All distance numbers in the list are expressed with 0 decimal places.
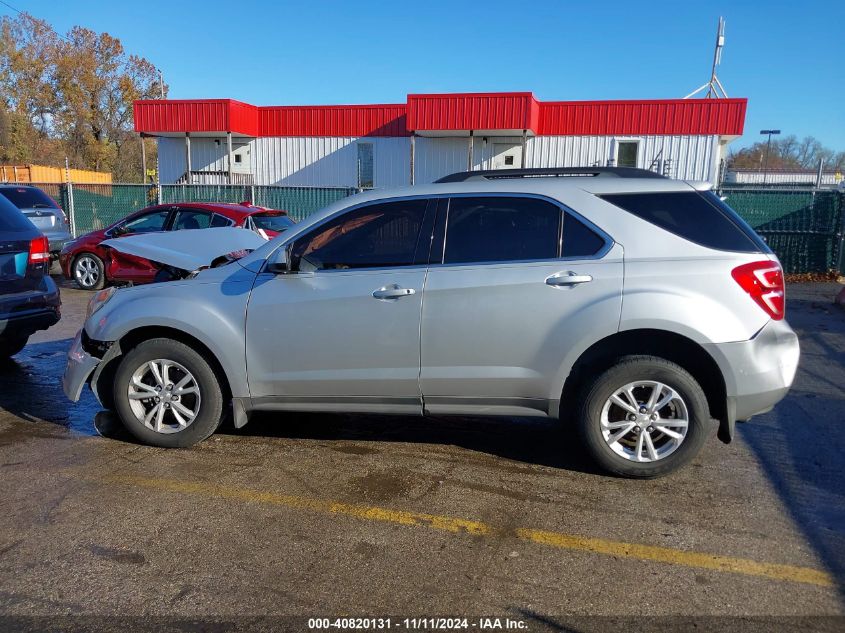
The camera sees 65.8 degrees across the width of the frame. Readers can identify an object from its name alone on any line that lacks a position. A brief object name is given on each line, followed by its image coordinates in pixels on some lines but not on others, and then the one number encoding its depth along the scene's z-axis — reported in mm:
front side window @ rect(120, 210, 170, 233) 11250
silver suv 3842
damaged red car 10750
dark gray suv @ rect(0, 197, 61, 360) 5824
